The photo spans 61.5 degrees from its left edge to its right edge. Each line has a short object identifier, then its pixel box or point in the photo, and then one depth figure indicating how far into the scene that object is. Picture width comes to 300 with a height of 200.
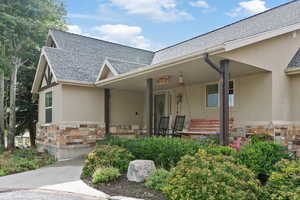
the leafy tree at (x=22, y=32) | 11.12
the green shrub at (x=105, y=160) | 6.07
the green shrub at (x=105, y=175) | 5.45
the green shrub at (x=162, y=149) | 5.94
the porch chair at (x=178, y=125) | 9.31
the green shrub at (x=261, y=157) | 5.04
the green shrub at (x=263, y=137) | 6.96
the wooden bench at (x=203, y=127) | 8.32
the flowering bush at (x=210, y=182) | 3.57
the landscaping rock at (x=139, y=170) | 5.38
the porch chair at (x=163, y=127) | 9.91
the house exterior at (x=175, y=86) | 7.04
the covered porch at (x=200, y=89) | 6.41
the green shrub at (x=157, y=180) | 4.79
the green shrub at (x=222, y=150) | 5.27
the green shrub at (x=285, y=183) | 3.38
